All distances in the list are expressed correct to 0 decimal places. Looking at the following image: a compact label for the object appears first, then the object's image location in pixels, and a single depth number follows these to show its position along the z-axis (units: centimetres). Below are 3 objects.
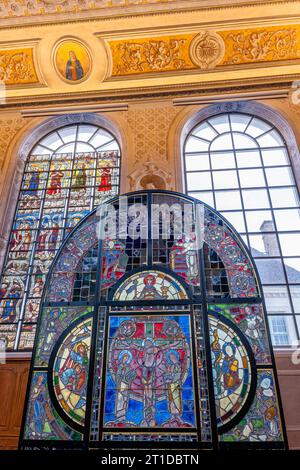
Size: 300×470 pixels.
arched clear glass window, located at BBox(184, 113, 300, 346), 601
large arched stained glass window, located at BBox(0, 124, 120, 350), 620
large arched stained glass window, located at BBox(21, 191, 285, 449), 359
